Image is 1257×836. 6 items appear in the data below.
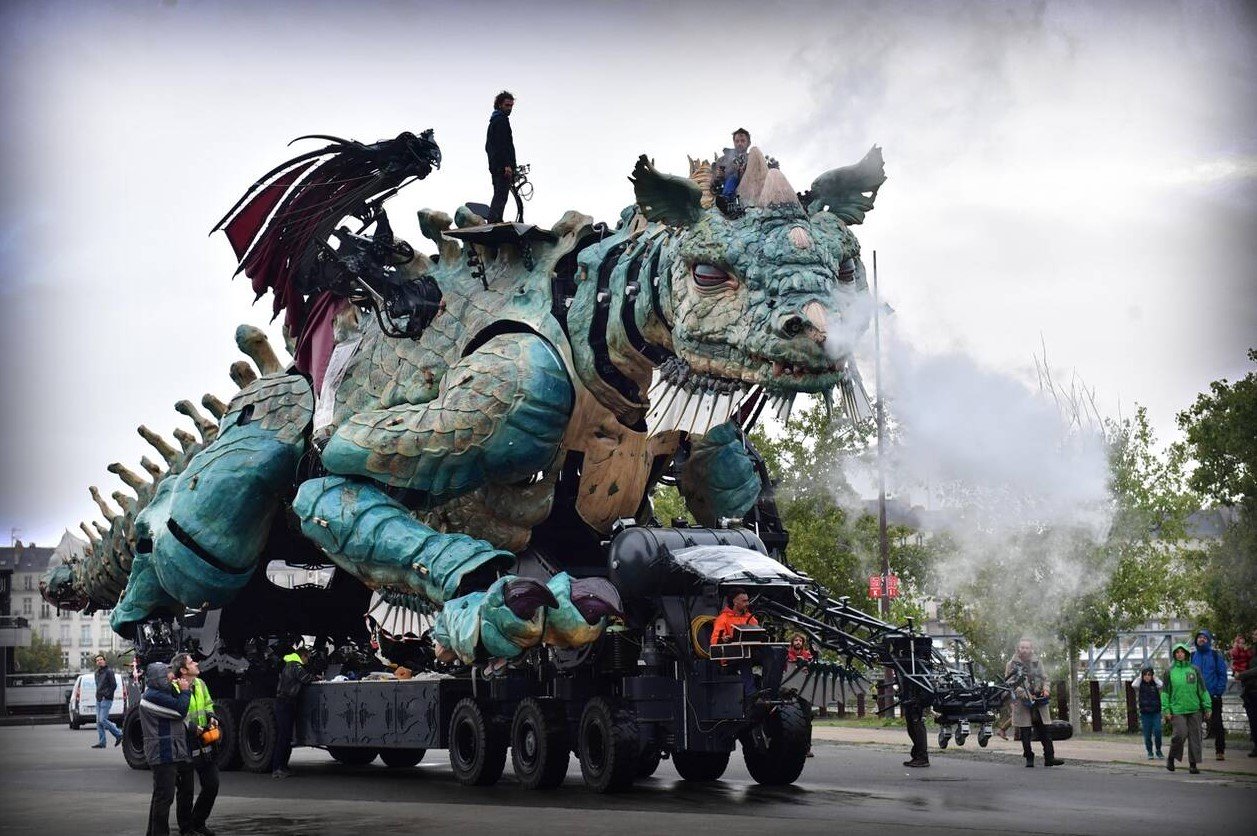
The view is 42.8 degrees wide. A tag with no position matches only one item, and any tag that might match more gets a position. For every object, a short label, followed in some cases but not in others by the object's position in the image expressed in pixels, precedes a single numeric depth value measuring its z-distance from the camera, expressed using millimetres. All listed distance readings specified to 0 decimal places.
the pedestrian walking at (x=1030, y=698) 16469
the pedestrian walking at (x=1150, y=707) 17047
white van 32188
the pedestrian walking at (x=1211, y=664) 16719
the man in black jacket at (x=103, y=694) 24078
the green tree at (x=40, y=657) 67562
